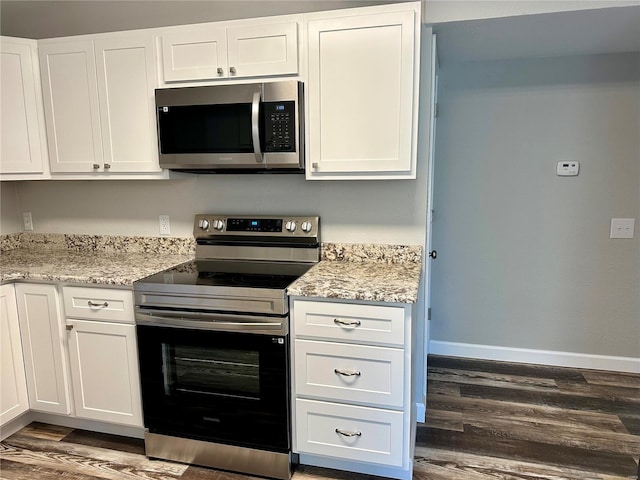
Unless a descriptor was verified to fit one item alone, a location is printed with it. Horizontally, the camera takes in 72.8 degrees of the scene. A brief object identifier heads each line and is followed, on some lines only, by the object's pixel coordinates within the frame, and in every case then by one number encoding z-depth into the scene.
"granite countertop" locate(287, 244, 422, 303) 1.78
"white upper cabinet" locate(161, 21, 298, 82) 2.03
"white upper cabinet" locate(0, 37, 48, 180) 2.31
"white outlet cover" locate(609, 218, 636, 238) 2.80
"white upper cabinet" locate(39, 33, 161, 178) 2.23
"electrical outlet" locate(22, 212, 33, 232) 2.88
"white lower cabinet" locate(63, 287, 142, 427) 2.09
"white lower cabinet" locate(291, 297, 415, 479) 1.80
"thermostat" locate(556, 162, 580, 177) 2.81
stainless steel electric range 1.89
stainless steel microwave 2.04
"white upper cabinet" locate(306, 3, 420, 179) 1.92
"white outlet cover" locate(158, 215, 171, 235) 2.64
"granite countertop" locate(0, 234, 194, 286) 2.13
